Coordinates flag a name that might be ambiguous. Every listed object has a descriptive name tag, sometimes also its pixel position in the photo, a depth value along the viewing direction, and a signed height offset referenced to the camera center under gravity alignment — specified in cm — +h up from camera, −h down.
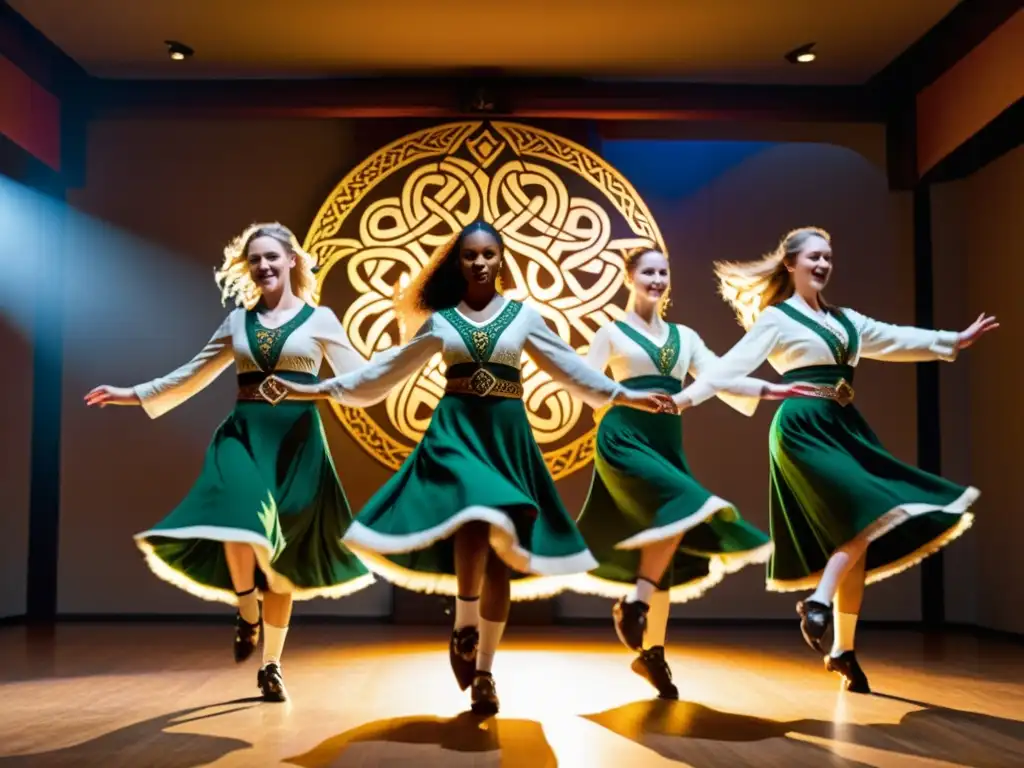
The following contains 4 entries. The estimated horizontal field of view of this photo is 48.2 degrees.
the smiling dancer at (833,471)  363 -6
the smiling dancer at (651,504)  354 -16
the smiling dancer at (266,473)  344 -7
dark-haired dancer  314 -5
